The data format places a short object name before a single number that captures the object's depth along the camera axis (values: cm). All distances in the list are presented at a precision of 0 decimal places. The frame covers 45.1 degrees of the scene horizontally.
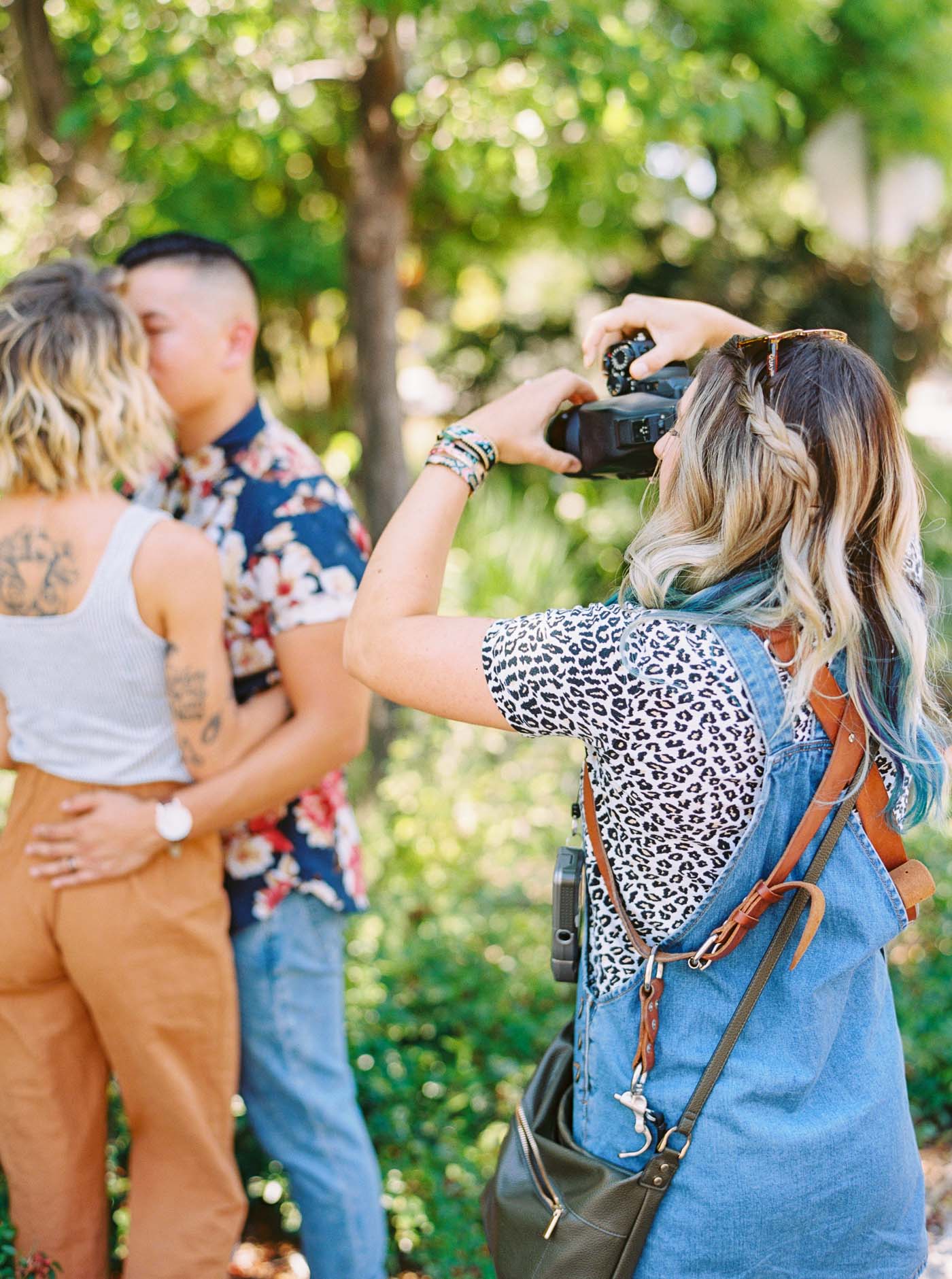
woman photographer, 129
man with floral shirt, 213
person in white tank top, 189
